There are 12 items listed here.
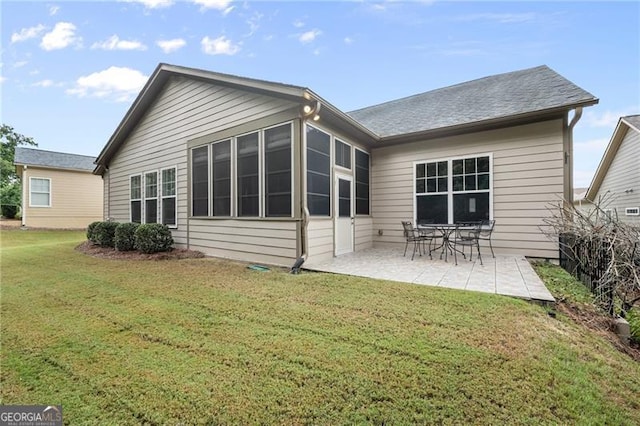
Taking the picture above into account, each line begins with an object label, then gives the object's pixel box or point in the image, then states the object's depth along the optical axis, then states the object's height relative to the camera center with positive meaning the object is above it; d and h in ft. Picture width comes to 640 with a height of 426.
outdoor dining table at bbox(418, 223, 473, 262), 20.06 -1.40
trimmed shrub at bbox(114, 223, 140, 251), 26.11 -2.32
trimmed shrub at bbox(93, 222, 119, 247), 29.22 -2.25
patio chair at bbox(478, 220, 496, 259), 20.83 -1.42
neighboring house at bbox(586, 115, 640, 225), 30.96 +5.30
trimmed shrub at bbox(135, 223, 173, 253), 24.48 -2.29
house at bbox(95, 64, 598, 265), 19.07 +3.83
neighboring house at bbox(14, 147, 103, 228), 48.19 +4.19
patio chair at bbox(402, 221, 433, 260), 20.53 -2.01
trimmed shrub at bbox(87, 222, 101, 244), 30.63 -2.26
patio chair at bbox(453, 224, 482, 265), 18.49 -1.76
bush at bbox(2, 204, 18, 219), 60.44 +0.36
